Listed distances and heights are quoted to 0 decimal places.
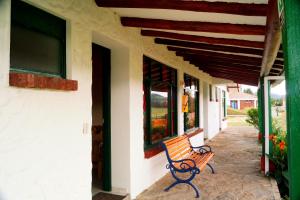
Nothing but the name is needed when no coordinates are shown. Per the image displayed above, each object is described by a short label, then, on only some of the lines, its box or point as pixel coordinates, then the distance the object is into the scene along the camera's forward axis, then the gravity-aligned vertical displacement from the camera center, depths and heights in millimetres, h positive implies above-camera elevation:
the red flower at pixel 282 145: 5566 -792
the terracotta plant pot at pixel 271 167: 5867 -1313
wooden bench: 4793 -1034
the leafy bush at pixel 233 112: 42375 -737
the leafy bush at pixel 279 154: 5633 -1016
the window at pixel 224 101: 19980 +453
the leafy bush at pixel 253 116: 14348 -477
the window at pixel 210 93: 13502 +734
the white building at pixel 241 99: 54688 +1660
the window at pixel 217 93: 15812 +856
